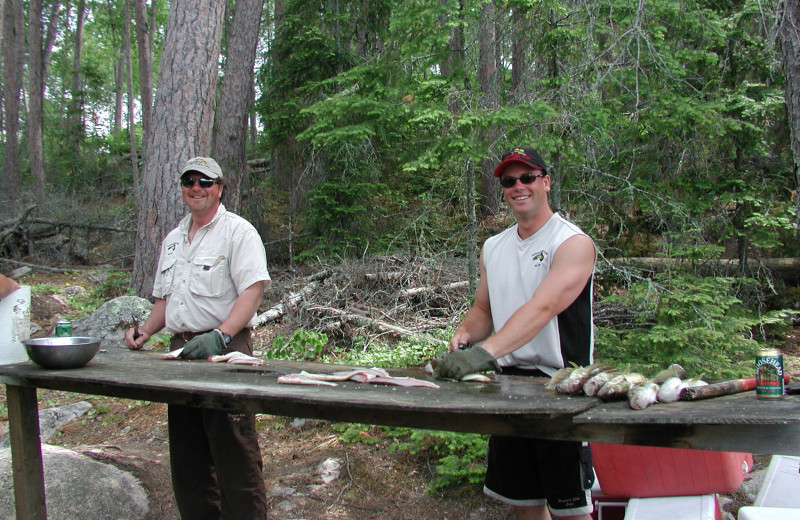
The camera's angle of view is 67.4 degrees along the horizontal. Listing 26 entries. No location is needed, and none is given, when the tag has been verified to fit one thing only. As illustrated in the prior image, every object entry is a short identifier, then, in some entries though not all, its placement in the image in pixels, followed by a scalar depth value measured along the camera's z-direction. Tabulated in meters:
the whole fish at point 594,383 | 2.20
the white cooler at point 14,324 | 3.30
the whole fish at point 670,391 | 2.09
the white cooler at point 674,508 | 2.95
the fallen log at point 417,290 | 7.87
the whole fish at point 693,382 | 2.20
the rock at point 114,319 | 7.42
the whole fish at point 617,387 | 2.13
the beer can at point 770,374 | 2.05
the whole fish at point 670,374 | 2.29
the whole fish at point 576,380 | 2.22
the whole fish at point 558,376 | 2.34
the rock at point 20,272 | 11.70
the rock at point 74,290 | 10.38
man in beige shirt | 3.23
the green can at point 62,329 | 3.51
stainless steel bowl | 3.05
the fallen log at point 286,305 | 8.08
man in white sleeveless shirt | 2.56
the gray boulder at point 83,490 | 4.04
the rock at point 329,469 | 4.60
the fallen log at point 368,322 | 7.14
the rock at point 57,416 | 6.04
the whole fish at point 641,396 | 1.98
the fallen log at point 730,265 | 7.15
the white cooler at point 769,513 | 2.64
